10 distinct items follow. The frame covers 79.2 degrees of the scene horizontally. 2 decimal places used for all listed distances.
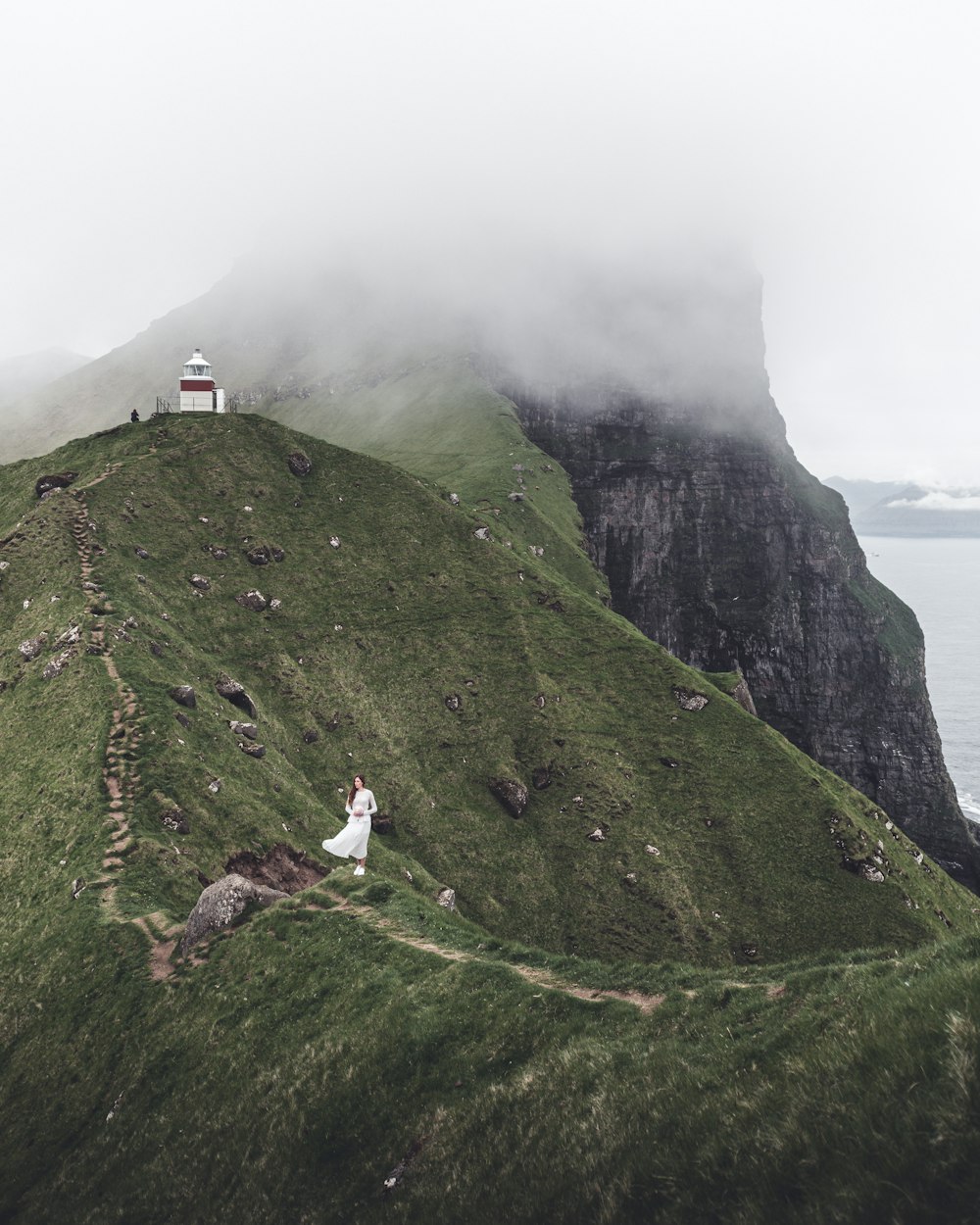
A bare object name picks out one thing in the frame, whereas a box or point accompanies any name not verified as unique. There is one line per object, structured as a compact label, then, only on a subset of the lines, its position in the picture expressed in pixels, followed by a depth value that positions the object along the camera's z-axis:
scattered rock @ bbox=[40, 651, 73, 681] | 38.31
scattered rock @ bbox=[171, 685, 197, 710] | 39.59
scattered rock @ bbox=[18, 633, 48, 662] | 40.53
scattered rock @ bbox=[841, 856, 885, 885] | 53.73
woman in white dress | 25.16
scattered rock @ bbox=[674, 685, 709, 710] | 66.50
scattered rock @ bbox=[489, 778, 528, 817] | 55.28
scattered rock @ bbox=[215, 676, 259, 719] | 47.69
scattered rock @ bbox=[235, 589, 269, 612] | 61.09
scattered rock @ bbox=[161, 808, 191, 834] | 30.03
